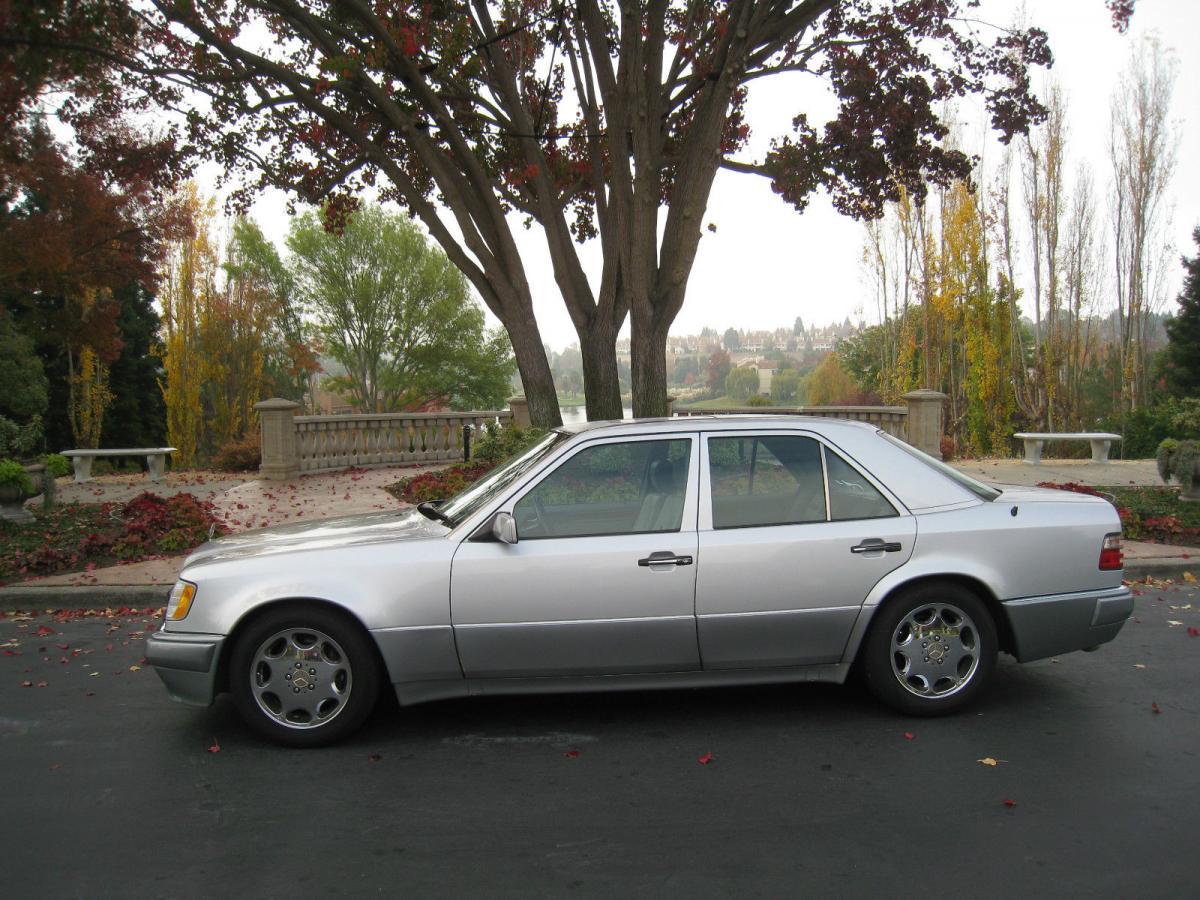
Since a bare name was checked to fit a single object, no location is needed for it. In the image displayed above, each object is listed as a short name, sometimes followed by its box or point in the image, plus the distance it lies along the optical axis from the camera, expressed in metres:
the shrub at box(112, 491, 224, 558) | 10.02
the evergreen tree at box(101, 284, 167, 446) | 39.50
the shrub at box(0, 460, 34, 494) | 10.75
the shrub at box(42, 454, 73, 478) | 12.10
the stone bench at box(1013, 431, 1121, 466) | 17.56
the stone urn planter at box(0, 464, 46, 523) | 10.84
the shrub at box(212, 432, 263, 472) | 21.20
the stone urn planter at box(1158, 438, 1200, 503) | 11.30
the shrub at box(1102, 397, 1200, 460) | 30.68
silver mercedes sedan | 4.67
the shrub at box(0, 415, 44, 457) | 13.72
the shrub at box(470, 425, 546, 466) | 14.54
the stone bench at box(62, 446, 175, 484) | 16.95
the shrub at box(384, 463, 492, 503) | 13.22
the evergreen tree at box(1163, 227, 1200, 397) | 35.41
